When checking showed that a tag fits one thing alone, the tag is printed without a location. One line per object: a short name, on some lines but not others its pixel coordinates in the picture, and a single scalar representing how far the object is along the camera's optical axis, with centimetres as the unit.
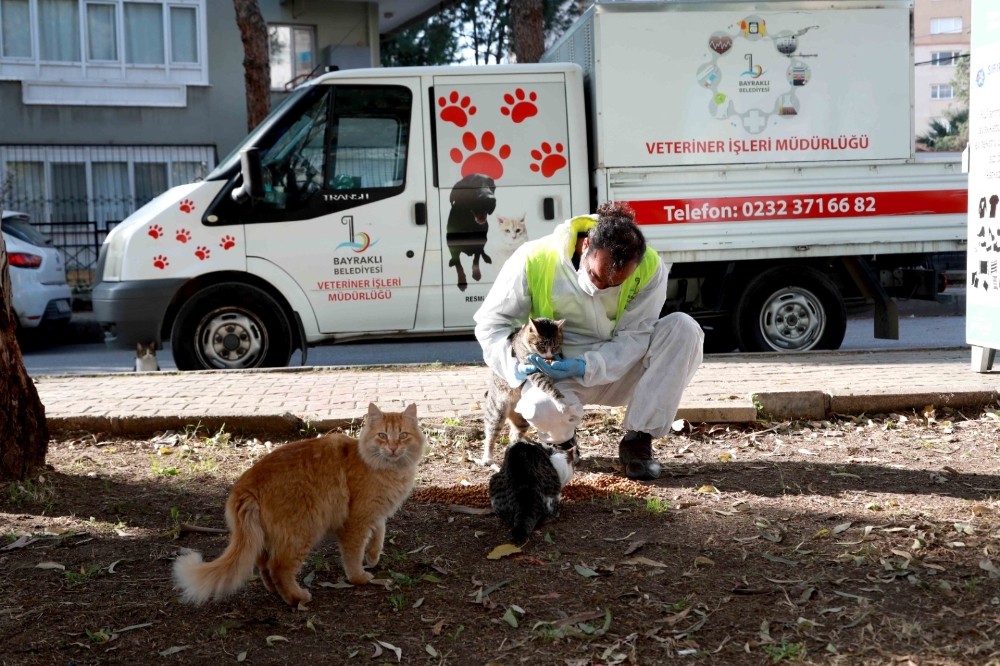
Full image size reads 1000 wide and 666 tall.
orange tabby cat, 331
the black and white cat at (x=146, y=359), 866
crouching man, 486
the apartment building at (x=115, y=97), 2105
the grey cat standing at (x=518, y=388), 468
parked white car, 1239
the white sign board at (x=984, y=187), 680
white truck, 839
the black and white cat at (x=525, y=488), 412
